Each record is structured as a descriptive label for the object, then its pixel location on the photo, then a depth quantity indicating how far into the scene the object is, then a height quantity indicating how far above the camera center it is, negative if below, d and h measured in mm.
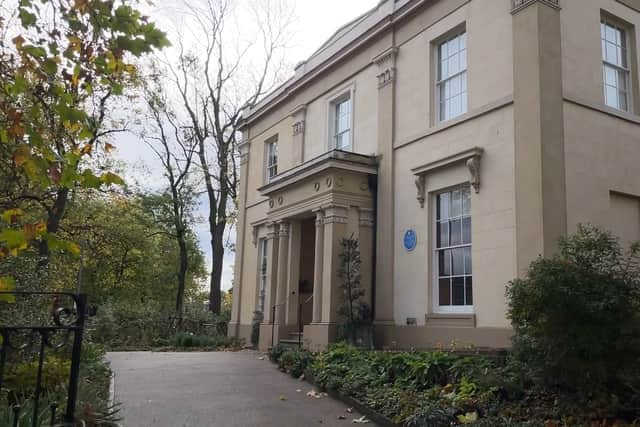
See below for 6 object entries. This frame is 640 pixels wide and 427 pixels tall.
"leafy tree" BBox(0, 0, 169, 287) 3896 +1685
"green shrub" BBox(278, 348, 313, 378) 10562 -991
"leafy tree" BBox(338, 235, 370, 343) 13023 +395
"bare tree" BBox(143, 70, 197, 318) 28067 +7235
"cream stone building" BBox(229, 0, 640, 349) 10398 +3060
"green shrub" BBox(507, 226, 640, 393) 6258 -17
